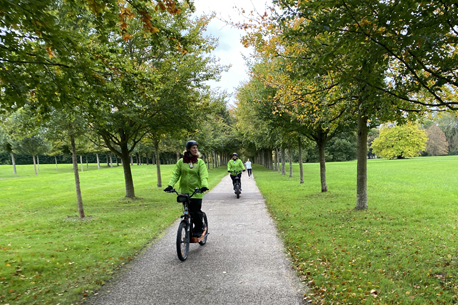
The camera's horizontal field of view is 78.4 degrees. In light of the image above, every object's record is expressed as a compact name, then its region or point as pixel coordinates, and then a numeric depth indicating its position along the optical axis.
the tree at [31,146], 30.92
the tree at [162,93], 10.62
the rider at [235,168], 12.92
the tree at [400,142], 60.41
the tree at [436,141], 71.62
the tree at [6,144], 31.95
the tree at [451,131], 70.94
